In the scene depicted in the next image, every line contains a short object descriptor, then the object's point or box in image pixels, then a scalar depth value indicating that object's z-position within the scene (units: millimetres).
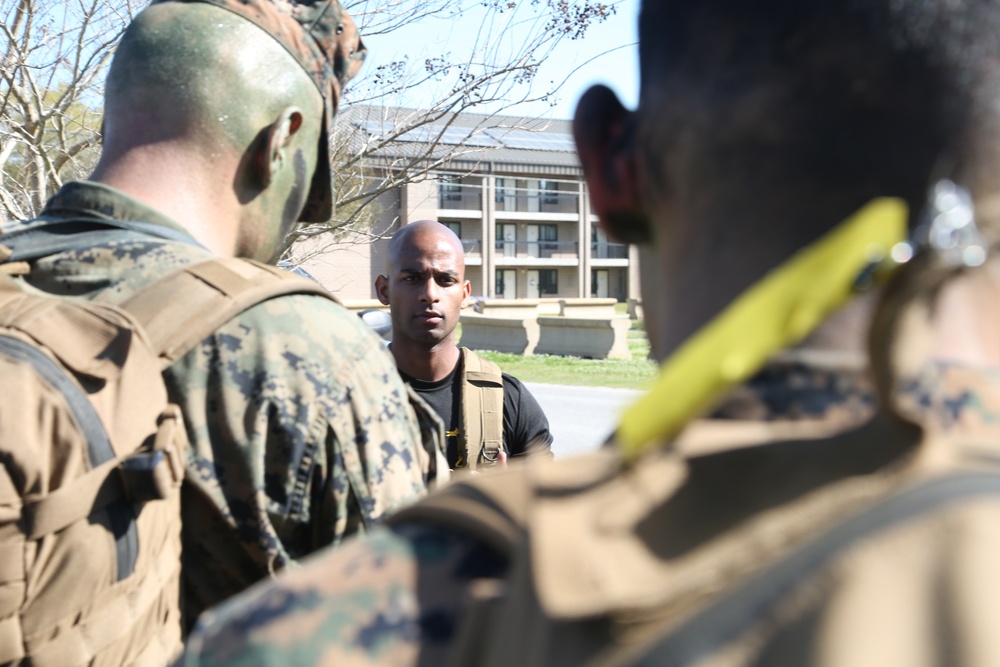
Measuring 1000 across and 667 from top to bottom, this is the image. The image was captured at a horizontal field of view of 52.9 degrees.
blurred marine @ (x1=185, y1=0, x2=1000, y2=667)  809
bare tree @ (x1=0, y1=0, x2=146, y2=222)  8484
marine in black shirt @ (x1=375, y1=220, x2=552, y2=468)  4820
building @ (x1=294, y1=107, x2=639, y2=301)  47719
